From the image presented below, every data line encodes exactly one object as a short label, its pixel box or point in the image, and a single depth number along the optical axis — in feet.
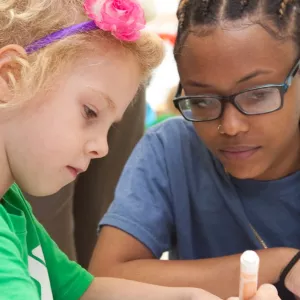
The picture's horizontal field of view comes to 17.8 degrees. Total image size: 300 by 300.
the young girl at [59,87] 3.03
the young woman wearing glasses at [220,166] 3.43
